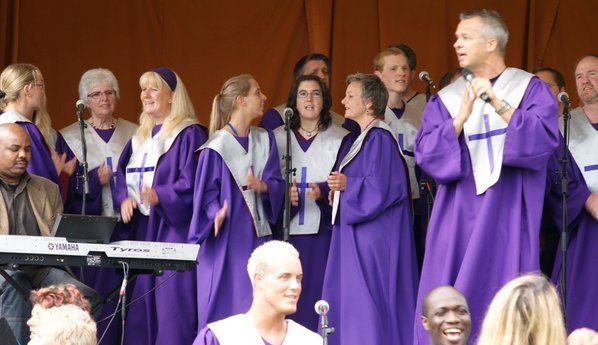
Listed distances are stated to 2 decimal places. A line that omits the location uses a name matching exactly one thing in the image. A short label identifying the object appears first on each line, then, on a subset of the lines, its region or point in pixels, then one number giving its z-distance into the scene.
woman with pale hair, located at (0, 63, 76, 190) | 19.41
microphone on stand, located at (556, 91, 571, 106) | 16.70
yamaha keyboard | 16.12
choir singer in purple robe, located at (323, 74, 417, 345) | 18.25
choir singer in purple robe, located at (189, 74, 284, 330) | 19.11
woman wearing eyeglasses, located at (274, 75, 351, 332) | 19.69
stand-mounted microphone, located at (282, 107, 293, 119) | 18.39
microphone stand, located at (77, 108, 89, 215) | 18.48
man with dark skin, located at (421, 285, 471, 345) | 14.04
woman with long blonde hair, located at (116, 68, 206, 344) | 19.53
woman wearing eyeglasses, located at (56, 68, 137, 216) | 20.37
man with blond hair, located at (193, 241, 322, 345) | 13.60
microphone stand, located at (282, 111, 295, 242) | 18.11
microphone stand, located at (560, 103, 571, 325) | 16.53
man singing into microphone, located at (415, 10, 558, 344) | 15.63
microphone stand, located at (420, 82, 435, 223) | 18.67
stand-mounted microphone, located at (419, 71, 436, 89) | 18.58
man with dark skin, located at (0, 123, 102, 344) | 17.03
